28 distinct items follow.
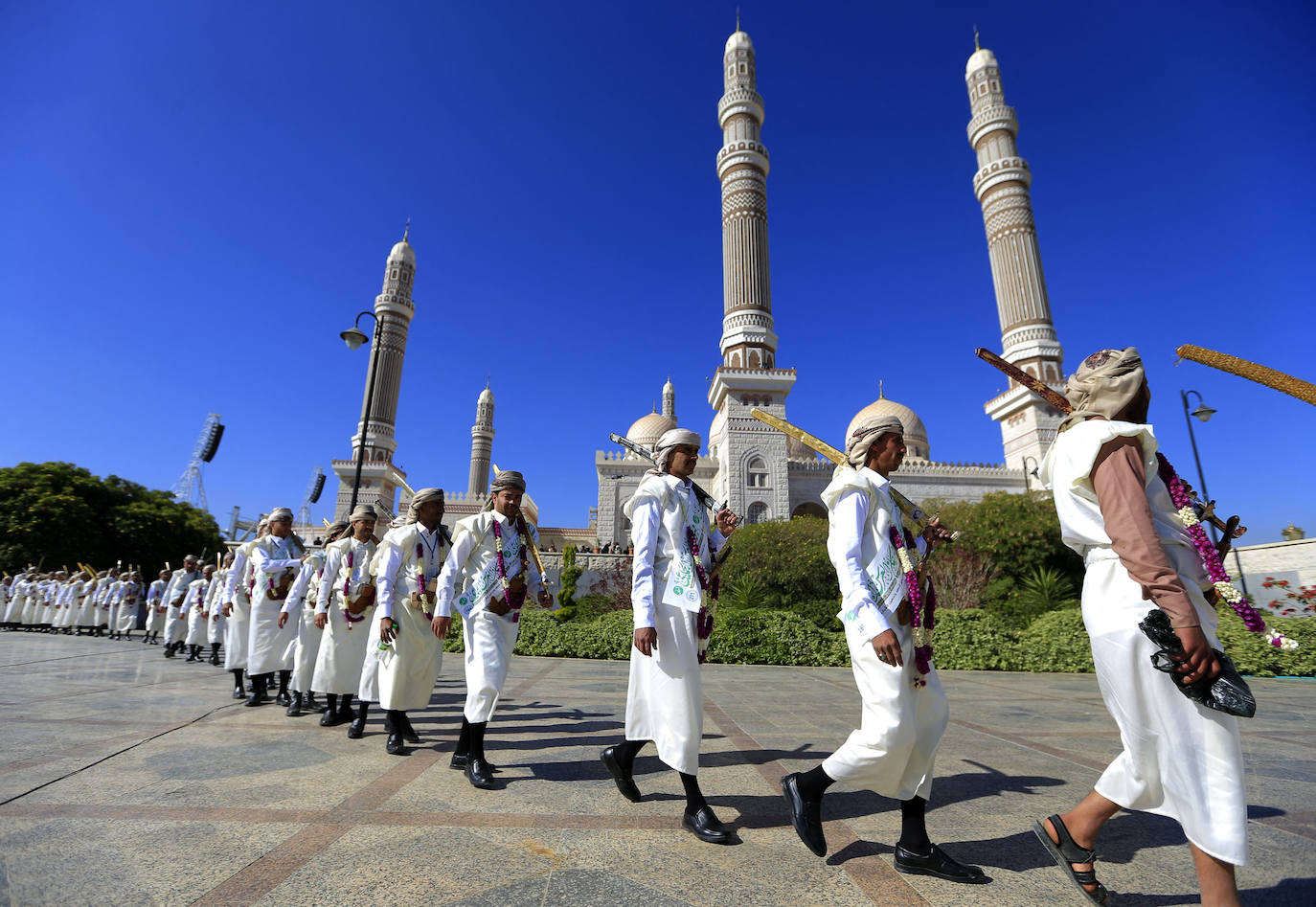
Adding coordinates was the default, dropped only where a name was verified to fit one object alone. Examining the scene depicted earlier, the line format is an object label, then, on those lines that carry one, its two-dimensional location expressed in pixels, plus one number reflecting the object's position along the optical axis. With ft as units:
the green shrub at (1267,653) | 29.81
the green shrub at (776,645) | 35.09
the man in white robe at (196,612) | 32.55
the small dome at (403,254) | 129.29
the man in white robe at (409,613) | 13.74
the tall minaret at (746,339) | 101.71
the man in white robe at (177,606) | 35.73
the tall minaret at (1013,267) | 105.91
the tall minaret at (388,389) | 116.57
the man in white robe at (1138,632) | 5.52
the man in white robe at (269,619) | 18.86
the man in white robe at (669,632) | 8.84
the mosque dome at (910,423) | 129.08
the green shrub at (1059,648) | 32.71
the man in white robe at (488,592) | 11.53
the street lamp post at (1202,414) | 52.95
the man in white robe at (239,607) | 20.89
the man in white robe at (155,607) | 46.26
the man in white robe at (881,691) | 7.31
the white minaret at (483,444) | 145.07
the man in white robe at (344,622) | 16.19
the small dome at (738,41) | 123.85
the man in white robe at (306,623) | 17.35
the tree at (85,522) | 78.43
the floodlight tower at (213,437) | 185.37
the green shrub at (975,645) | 33.71
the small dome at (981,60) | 121.29
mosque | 103.35
